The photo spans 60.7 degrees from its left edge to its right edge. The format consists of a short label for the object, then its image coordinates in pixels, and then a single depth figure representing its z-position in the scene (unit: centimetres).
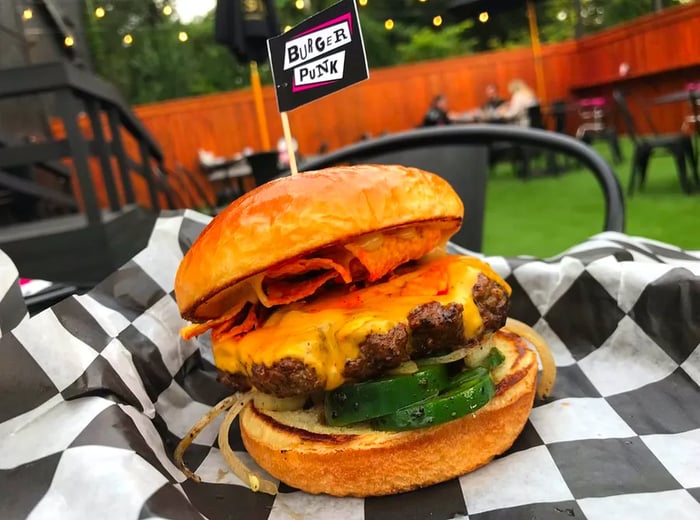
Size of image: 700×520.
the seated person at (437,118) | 1026
